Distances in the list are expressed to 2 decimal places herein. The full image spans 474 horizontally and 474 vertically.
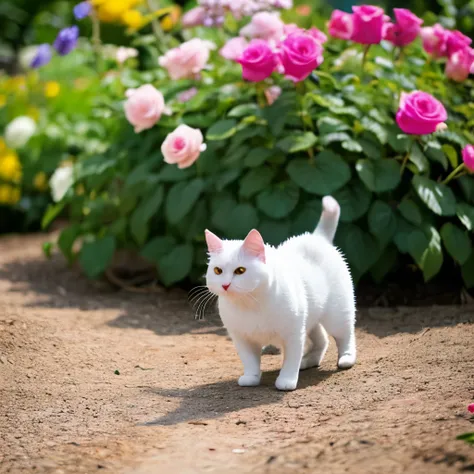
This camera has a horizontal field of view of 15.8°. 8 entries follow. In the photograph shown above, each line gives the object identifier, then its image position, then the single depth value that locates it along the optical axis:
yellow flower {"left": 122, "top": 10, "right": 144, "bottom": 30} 13.80
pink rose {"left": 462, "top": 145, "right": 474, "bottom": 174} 9.15
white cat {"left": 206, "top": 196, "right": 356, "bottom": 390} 6.78
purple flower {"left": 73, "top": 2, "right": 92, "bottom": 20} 12.37
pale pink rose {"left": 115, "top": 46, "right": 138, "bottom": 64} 12.20
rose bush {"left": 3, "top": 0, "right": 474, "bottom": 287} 9.61
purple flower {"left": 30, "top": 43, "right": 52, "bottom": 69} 13.53
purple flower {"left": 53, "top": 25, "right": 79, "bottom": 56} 12.41
